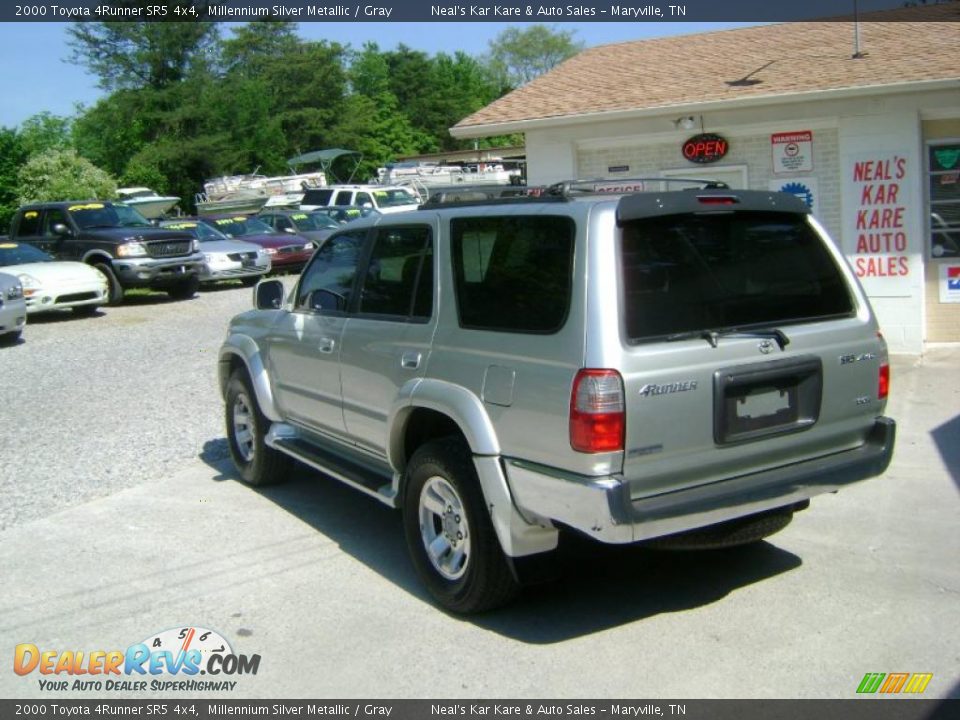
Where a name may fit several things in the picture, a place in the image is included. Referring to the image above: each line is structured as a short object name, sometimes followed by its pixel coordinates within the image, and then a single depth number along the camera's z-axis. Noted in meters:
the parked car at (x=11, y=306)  14.38
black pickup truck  18.61
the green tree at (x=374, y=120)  66.81
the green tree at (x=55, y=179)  35.44
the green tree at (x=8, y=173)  36.31
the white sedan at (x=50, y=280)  16.58
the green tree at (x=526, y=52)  86.50
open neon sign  11.72
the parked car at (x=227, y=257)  20.86
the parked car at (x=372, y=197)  27.91
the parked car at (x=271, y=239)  22.81
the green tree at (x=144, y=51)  52.38
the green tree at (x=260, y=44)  64.31
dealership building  10.75
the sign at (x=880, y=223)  10.83
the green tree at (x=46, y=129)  55.97
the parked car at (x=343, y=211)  25.66
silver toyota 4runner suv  4.31
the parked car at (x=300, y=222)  24.78
